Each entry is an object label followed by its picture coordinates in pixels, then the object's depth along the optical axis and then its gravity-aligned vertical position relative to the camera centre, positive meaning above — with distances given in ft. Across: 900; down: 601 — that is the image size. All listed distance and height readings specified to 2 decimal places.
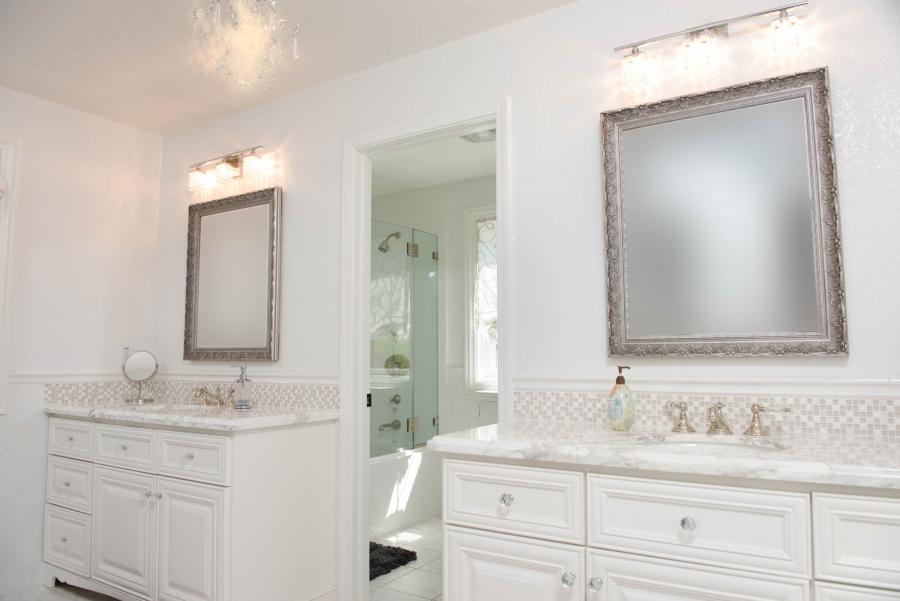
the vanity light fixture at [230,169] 10.83 +3.24
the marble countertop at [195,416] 8.09 -0.81
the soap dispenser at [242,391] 9.94 -0.56
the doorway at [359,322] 9.05 +0.50
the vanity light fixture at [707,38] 6.57 +3.39
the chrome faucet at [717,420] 6.44 -0.68
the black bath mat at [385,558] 10.94 -3.60
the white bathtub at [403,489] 12.88 -2.83
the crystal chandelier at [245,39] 7.14 +3.59
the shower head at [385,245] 13.66 +2.35
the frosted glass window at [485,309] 14.62 +1.05
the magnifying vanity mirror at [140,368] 11.39 -0.19
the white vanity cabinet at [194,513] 8.04 -2.12
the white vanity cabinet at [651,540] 4.39 -1.43
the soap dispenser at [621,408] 6.58 -0.56
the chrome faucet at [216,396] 10.46 -0.65
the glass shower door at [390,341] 13.15 +0.31
